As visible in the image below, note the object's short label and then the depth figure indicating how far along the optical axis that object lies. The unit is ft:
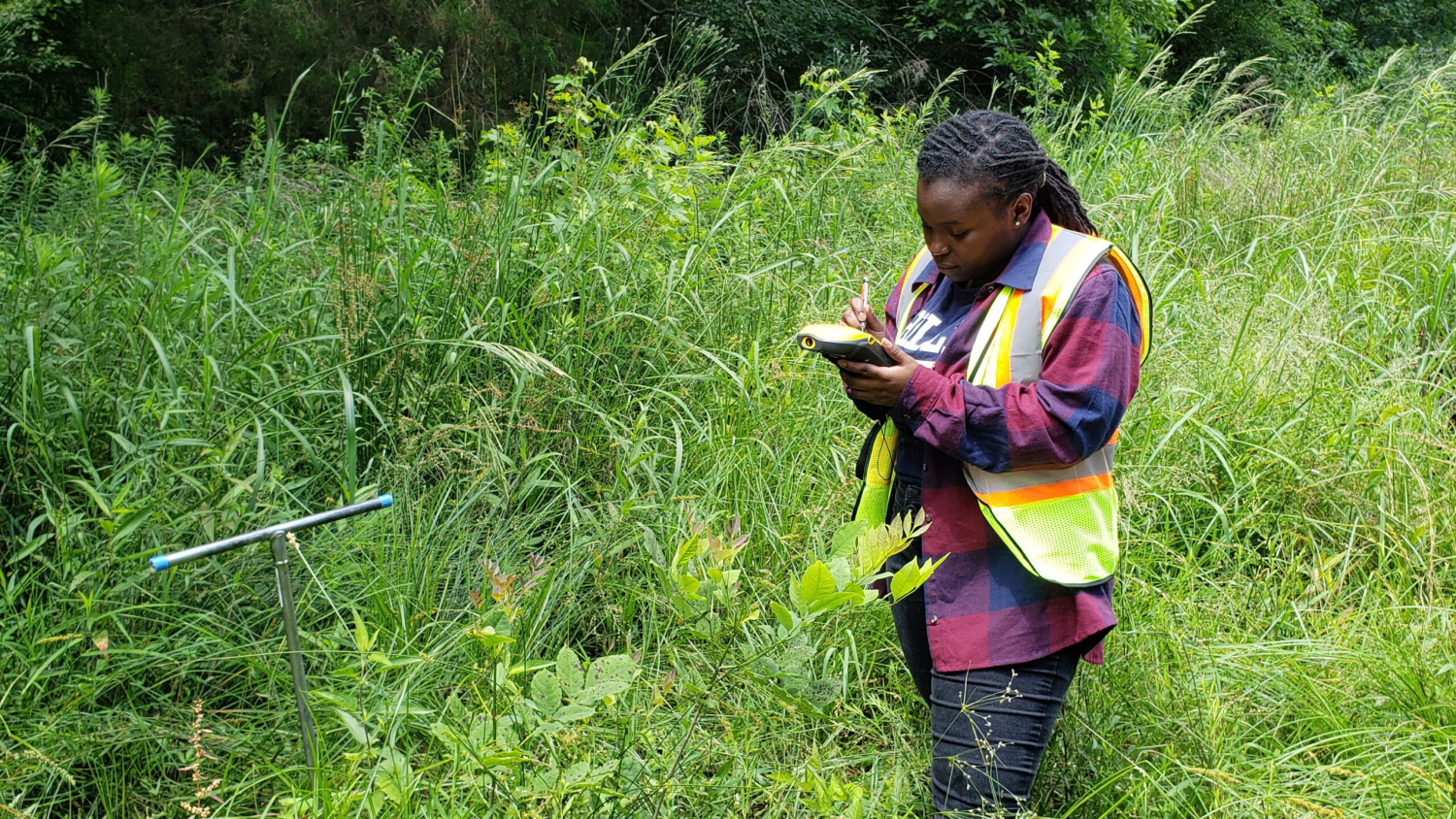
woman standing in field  5.77
